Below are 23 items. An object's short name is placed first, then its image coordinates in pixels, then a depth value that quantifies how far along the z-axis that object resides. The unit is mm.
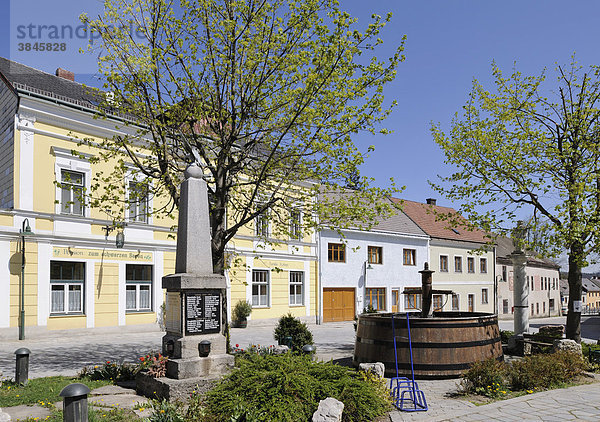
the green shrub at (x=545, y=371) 9594
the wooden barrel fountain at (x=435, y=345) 10445
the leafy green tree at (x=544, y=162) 13766
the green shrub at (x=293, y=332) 13695
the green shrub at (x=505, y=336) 16734
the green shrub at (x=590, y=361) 11898
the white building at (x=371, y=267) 29797
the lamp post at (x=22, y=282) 17078
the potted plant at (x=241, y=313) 24344
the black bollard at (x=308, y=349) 10156
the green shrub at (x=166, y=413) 6496
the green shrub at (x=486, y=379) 9094
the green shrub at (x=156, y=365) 8774
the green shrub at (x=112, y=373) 10023
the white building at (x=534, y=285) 43906
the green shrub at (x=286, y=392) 6430
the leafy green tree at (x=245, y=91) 11328
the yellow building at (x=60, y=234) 17547
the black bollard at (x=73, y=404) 5266
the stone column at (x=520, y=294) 15779
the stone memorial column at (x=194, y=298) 8930
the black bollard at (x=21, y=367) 9375
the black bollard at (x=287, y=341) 13516
